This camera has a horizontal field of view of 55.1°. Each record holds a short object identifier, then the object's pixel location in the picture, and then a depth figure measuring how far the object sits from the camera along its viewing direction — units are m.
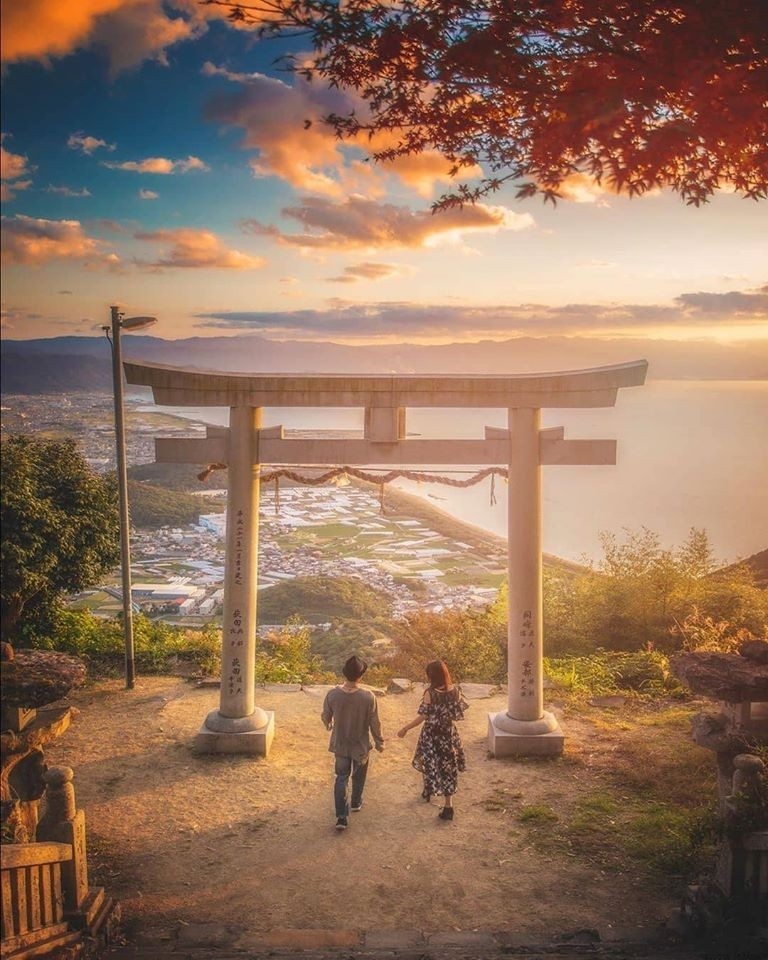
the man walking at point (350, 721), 7.34
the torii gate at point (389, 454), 9.13
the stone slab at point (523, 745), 9.12
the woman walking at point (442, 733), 7.76
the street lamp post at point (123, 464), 11.08
